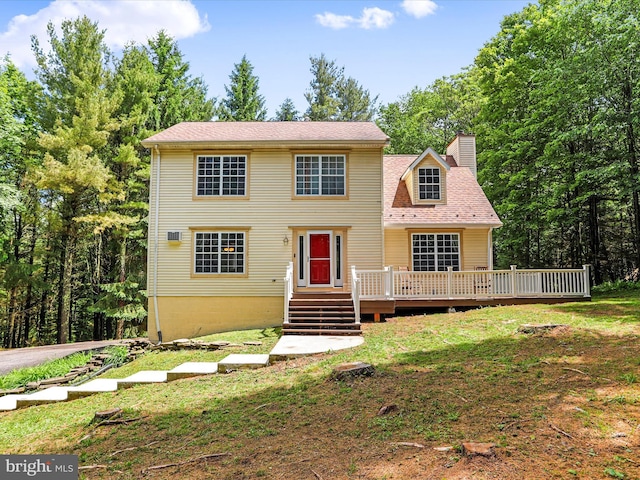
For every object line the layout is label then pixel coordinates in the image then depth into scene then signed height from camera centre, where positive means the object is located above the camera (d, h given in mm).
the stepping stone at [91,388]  7340 -1987
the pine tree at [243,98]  32375 +13712
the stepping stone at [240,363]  8062 -1700
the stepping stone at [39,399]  7242 -2098
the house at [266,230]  13984 +1500
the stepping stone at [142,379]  7609 -1897
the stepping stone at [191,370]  7859 -1803
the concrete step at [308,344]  8562 -1597
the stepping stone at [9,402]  7132 -2191
